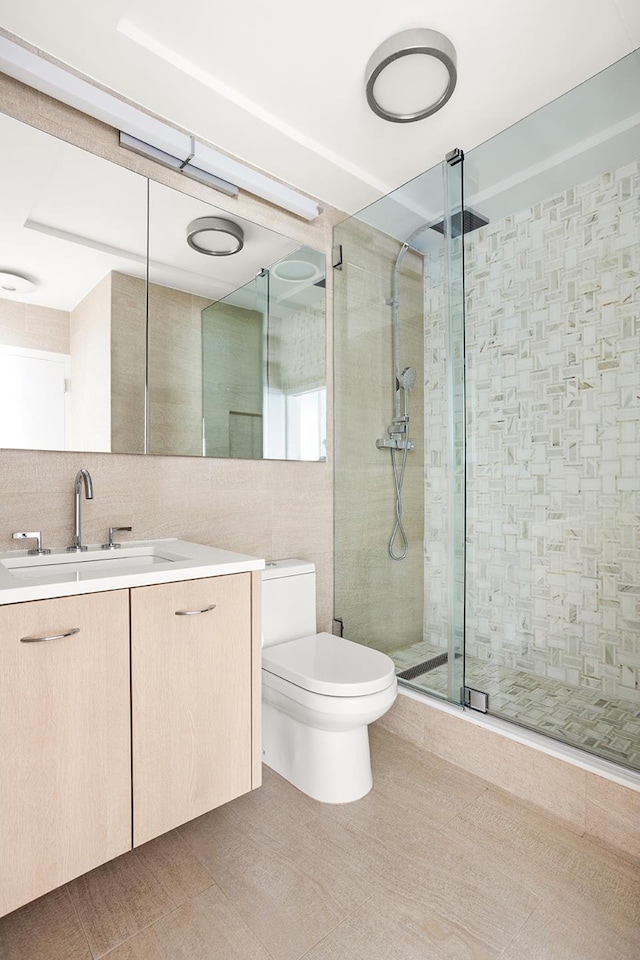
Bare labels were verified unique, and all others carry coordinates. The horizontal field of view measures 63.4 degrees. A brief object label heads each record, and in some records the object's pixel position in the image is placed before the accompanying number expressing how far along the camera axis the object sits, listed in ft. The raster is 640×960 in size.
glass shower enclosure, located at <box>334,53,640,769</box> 5.22
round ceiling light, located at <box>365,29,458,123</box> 5.19
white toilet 5.26
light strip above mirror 5.11
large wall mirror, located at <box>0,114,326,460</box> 5.39
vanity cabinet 3.59
